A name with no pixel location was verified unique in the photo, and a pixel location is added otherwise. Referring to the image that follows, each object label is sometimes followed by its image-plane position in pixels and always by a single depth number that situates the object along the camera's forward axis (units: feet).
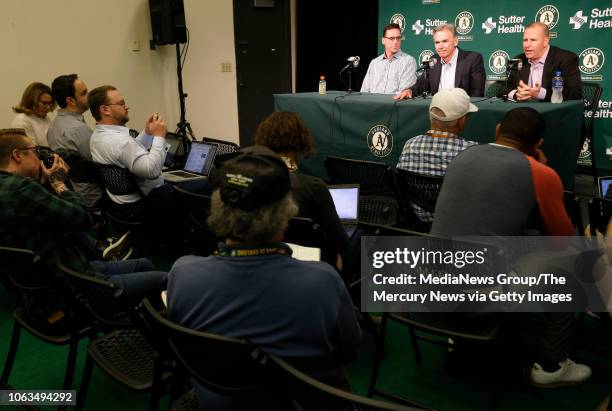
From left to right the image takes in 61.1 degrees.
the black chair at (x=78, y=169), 11.72
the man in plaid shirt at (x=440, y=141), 9.40
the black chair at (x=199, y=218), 9.29
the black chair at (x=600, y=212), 7.17
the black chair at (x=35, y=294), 6.65
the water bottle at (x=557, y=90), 11.70
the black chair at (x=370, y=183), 10.85
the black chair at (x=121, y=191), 11.13
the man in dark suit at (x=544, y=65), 14.05
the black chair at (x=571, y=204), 7.79
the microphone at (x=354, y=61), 15.19
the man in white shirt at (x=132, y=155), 11.07
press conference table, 11.76
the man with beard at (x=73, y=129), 12.71
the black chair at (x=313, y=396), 3.36
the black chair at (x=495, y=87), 17.70
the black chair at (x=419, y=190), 9.10
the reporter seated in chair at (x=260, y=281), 4.23
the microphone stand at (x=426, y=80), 16.63
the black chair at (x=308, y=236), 7.30
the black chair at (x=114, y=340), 5.73
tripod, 21.89
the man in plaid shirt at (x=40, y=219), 6.75
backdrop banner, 17.85
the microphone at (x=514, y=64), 13.01
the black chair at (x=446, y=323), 6.29
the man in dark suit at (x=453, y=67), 15.84
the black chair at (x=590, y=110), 15.90
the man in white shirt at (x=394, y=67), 17.28
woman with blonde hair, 14.43
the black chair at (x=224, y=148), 13.11
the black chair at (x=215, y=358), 4.11
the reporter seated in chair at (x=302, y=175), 7.43
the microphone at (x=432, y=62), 15.84
